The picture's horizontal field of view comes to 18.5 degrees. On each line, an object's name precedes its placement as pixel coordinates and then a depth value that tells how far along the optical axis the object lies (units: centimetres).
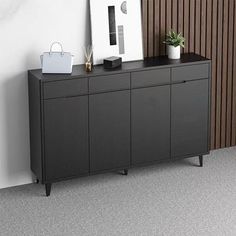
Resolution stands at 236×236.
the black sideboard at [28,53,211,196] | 539
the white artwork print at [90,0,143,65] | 564
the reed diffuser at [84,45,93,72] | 552
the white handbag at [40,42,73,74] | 537
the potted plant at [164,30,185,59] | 588
